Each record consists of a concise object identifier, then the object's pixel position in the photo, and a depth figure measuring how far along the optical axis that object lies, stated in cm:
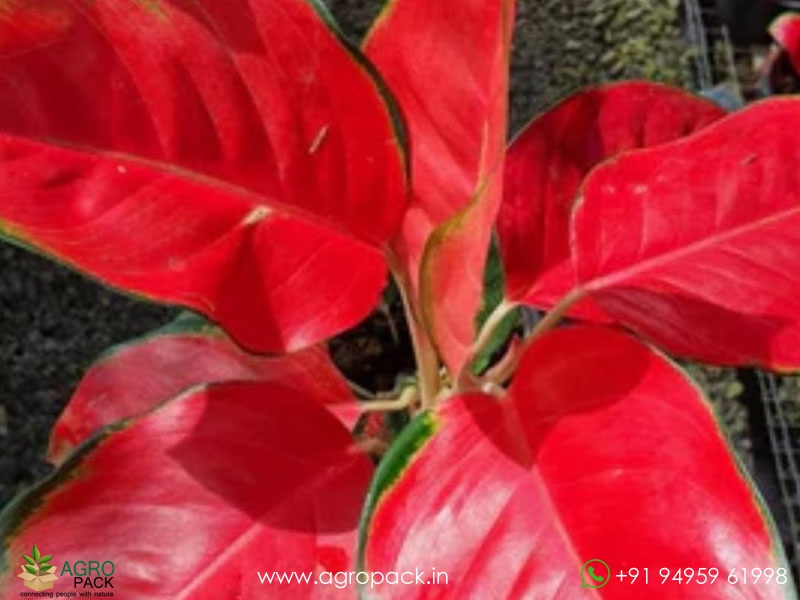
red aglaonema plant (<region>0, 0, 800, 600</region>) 58
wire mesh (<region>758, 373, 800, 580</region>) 129
